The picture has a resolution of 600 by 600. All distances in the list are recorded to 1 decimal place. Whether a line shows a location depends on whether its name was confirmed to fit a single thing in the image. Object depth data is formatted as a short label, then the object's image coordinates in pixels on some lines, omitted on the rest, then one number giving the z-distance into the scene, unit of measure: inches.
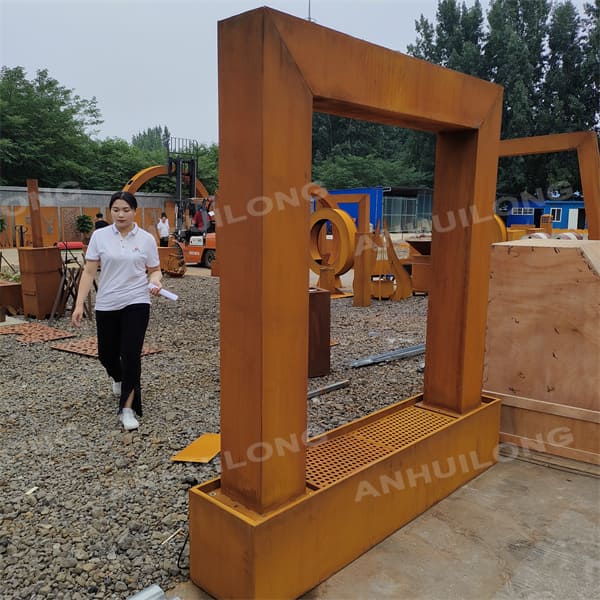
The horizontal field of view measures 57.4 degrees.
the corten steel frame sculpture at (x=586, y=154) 237.3
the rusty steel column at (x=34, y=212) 313.3
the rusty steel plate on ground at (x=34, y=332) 277.4
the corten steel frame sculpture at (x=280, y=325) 77.4
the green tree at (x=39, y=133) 1152.2
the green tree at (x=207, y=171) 1459.2
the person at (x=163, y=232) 692.1
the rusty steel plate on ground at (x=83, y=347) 248.2
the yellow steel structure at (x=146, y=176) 647.8
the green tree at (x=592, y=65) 1302.9
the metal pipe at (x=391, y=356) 233.5
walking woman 155.5
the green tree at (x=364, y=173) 1708.9
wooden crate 134.0
